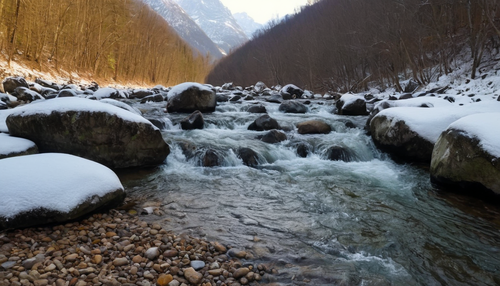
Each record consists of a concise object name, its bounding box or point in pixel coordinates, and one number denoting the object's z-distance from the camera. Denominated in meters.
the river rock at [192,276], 2.04
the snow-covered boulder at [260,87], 26.79
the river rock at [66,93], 11.03
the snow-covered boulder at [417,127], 5.50
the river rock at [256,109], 11.18
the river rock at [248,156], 5.62
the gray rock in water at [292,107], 11.98
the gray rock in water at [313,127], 7.97
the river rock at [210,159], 5.41
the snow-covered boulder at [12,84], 12.52
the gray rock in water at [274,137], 6.87
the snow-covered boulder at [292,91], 18.03
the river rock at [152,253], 2.28
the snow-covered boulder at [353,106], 10.80
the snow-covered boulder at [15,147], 3.89
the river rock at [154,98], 14.09
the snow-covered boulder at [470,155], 3.70
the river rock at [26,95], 11.12
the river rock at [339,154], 6.15
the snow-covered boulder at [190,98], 10.09
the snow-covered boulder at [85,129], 4.41
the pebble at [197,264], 2.21
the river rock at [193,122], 7.91
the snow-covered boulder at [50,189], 2.46
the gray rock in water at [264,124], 8.12
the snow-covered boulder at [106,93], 12.35
